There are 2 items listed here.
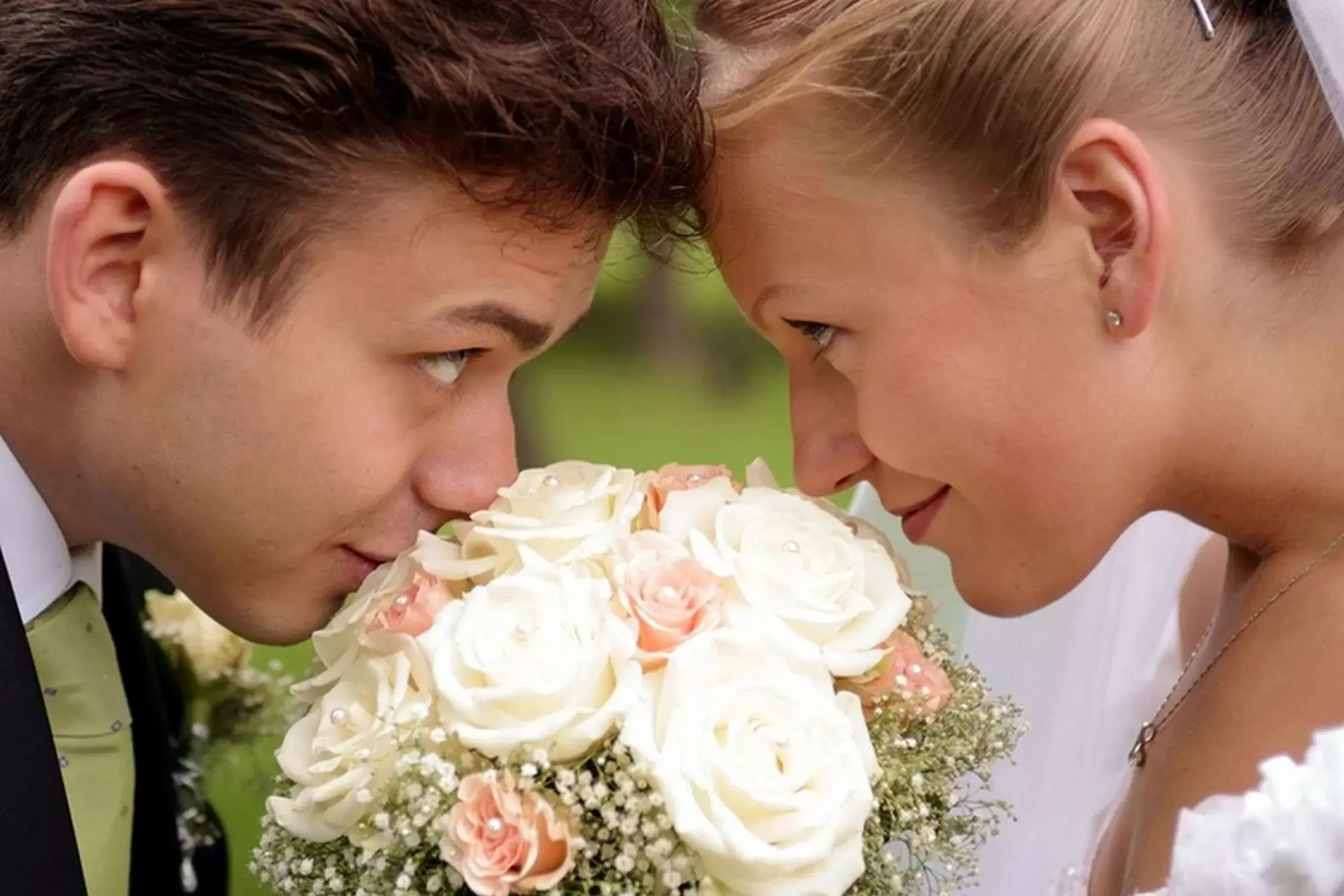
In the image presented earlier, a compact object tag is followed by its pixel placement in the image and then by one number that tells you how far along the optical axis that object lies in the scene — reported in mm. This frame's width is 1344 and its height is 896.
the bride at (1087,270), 1178
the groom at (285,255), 1177
